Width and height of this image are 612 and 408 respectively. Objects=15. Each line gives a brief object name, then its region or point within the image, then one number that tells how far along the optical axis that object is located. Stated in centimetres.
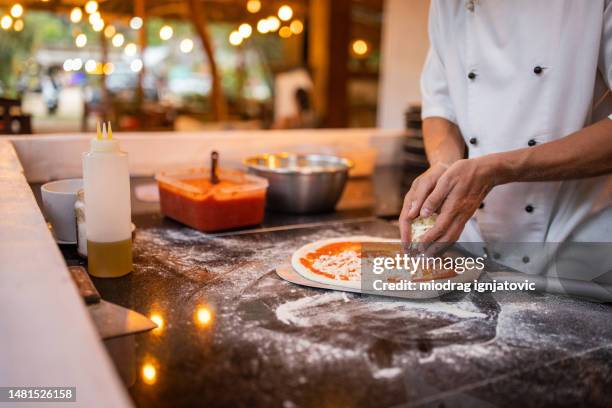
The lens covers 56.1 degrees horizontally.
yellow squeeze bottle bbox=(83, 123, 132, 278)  123
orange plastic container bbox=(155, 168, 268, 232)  176
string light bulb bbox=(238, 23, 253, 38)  710
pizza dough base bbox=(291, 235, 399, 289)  129
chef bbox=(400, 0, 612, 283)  131
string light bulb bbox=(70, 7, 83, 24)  571
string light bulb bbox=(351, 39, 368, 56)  851
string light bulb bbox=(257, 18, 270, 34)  735
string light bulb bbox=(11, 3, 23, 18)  533
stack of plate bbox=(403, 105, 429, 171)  303
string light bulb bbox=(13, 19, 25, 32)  693
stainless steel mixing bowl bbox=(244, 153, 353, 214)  204
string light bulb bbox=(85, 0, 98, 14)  529
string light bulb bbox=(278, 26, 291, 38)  938
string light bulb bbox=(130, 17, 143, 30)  797
